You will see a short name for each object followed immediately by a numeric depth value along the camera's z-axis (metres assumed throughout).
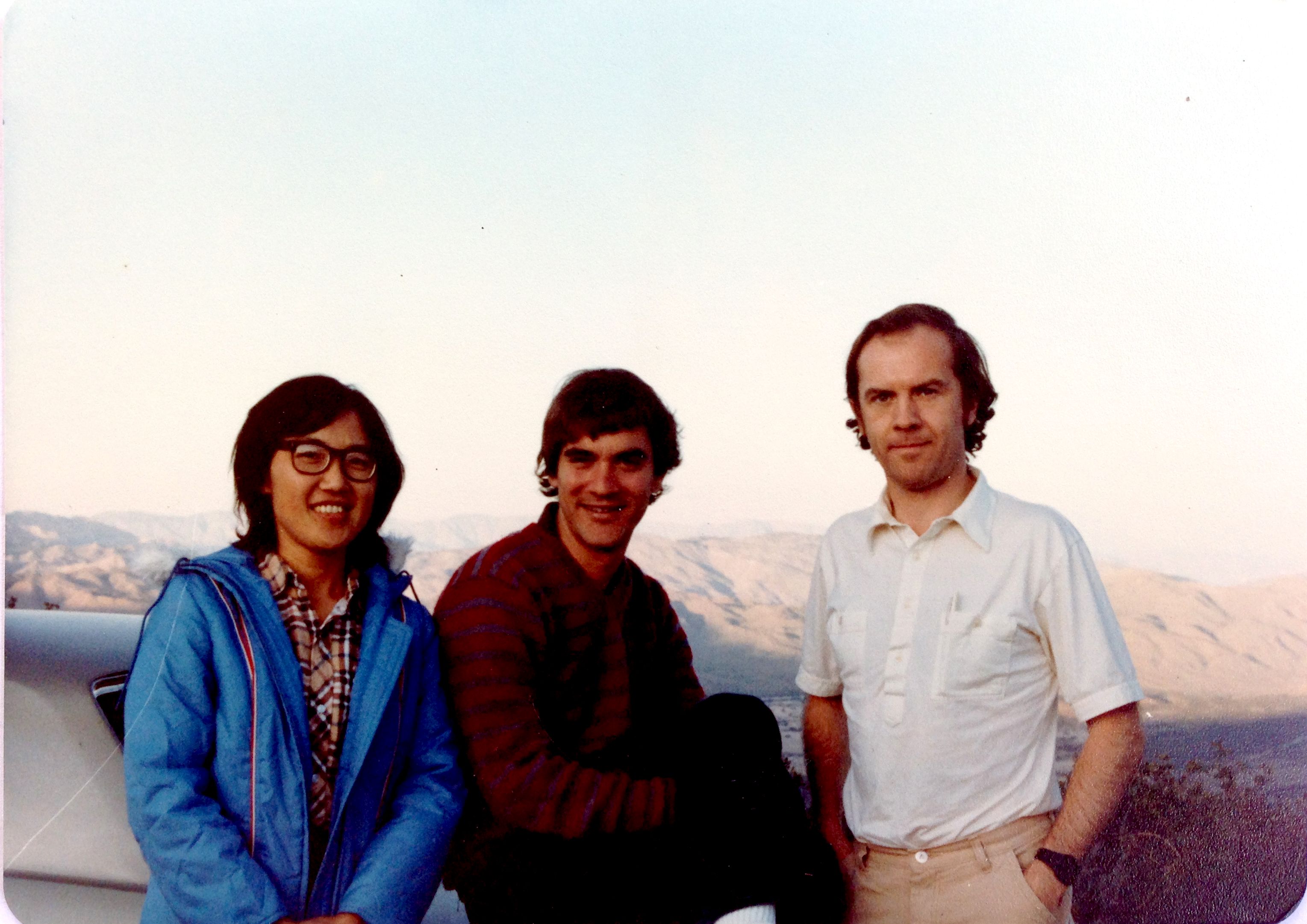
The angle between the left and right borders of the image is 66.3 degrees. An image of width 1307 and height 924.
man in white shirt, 2.17
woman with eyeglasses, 2.00
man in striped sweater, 2.16
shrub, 2.42
